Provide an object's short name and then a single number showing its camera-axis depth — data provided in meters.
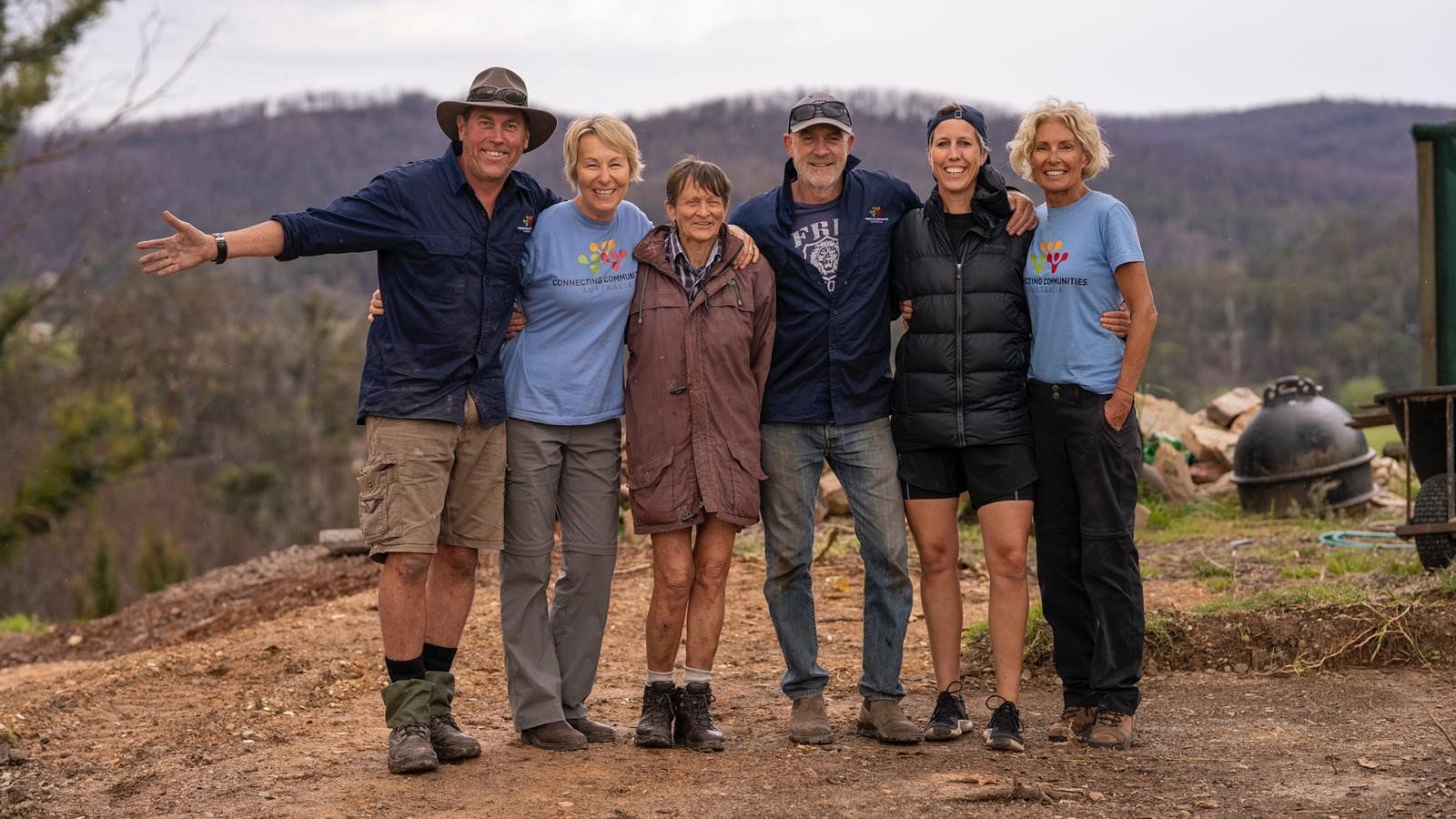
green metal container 8.34
